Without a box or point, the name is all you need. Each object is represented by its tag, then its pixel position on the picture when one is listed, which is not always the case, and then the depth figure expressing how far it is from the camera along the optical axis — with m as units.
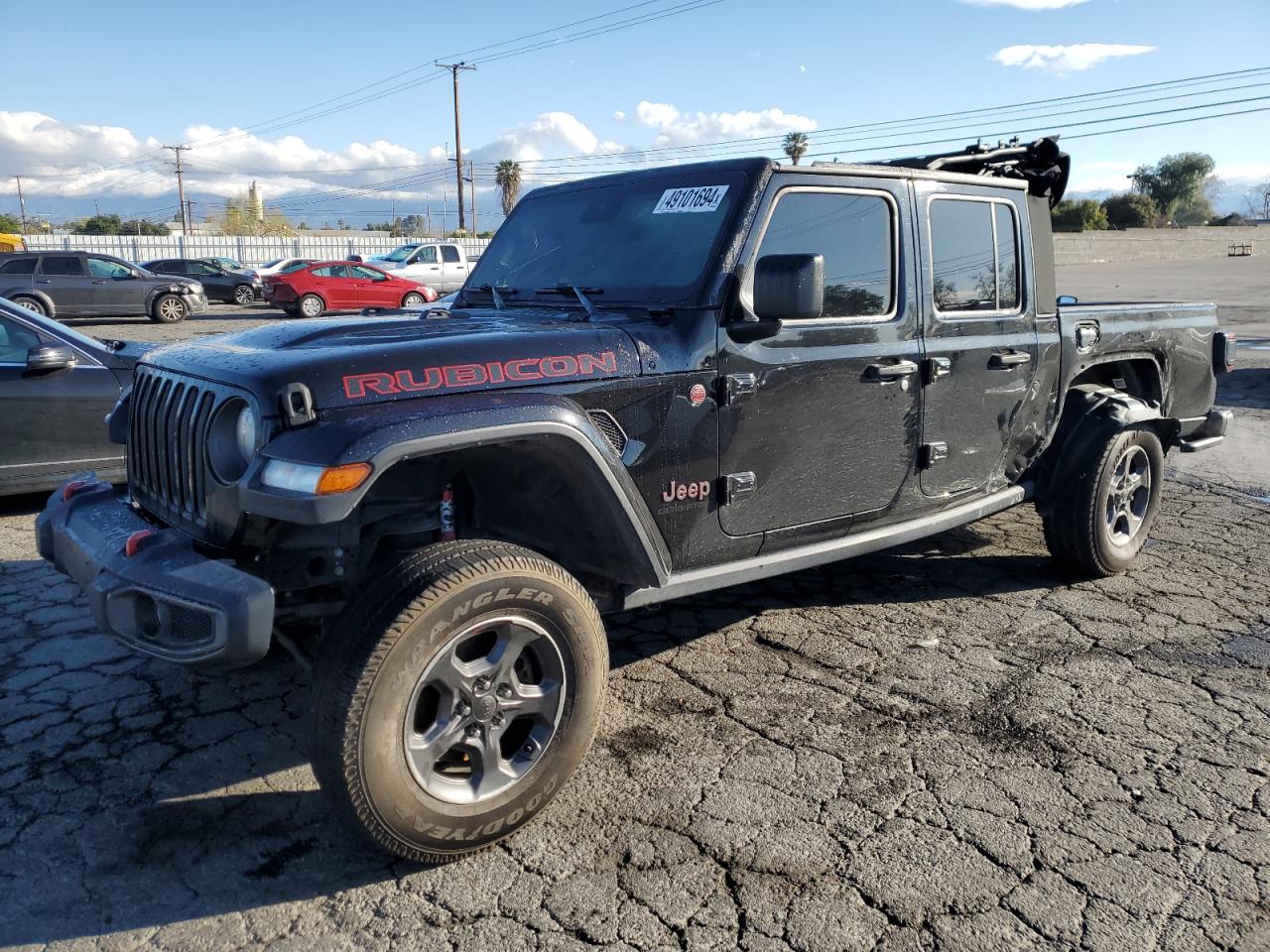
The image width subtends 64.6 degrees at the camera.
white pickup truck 25.30
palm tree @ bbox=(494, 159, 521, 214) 62.97
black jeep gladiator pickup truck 2.63
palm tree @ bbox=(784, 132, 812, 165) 60.06
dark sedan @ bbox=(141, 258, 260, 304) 27.28
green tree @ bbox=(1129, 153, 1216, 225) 81.75
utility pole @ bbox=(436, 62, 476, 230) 45.16
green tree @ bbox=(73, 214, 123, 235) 74.31
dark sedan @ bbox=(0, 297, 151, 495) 5.95
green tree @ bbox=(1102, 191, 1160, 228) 57.25
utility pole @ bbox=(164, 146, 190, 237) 70.94
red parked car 22.17
